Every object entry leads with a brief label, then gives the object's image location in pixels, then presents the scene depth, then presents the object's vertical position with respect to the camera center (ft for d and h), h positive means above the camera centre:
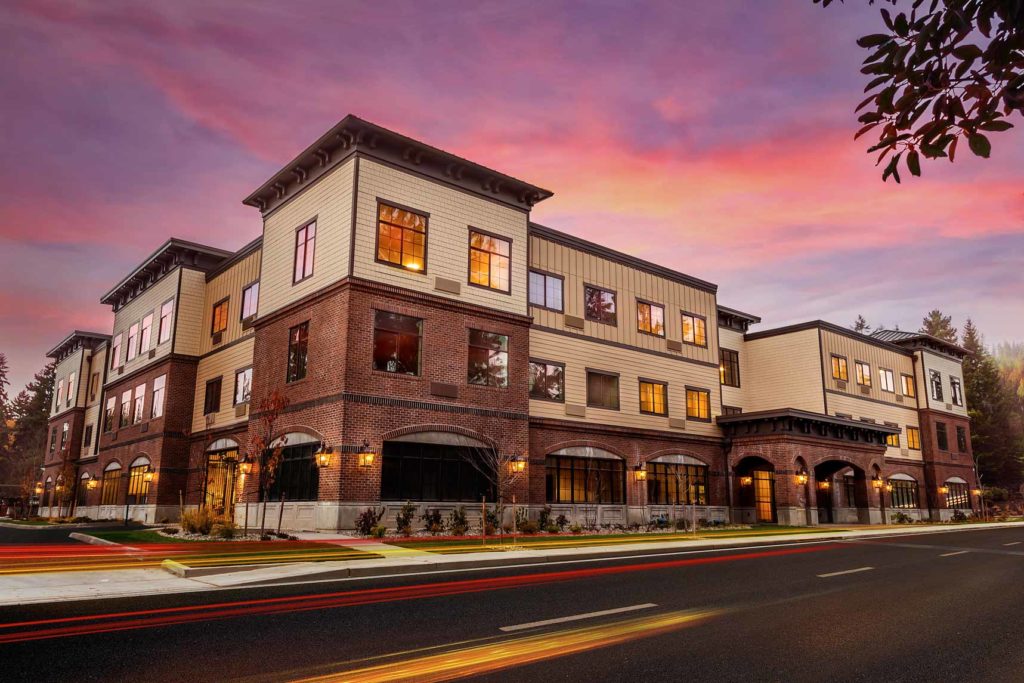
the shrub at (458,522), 77.20 -4.39
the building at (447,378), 79.97 +16.09
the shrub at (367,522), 71.15 -4.03
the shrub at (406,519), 73.77 -3.89
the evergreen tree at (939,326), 334.65 +77.01
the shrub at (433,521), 76.23 -4.27
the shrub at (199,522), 73.05 -4.20
